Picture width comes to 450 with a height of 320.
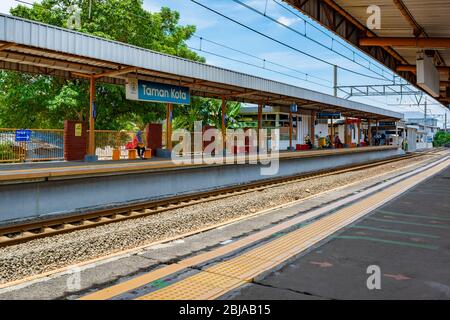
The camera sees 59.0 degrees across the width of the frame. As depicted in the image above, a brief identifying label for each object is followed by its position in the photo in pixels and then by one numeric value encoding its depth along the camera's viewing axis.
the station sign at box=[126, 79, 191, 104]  15.41
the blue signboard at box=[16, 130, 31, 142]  17.06
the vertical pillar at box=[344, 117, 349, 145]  40.42
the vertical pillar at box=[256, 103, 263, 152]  25.44
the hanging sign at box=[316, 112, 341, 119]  32.81
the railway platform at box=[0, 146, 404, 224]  10.22
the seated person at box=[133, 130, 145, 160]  18.40
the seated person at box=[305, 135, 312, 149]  32.59
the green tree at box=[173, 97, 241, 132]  35.41
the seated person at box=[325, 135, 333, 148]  38.74
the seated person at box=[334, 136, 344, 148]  37.72
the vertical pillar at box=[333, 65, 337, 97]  39.12
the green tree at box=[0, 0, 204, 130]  25.78
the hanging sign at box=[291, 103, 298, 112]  25.85
